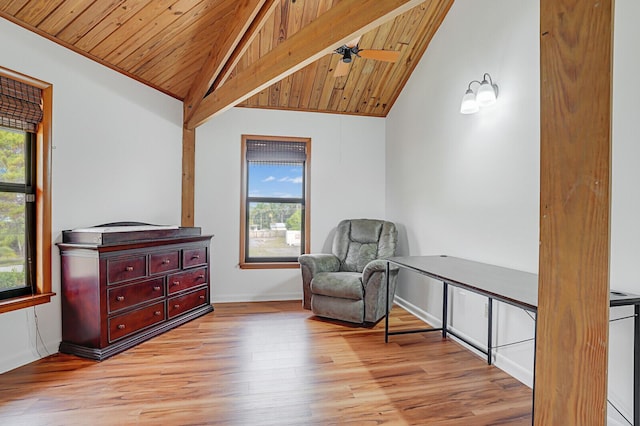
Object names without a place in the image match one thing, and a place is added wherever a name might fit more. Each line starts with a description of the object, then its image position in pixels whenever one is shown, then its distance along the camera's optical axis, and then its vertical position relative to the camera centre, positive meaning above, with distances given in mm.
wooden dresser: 2670 -685
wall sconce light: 2568 +835
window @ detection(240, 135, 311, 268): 4430 +62
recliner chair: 3418 -725
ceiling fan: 2984 +1333
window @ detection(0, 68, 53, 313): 2531 +75
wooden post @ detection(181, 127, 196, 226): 4105 +343
